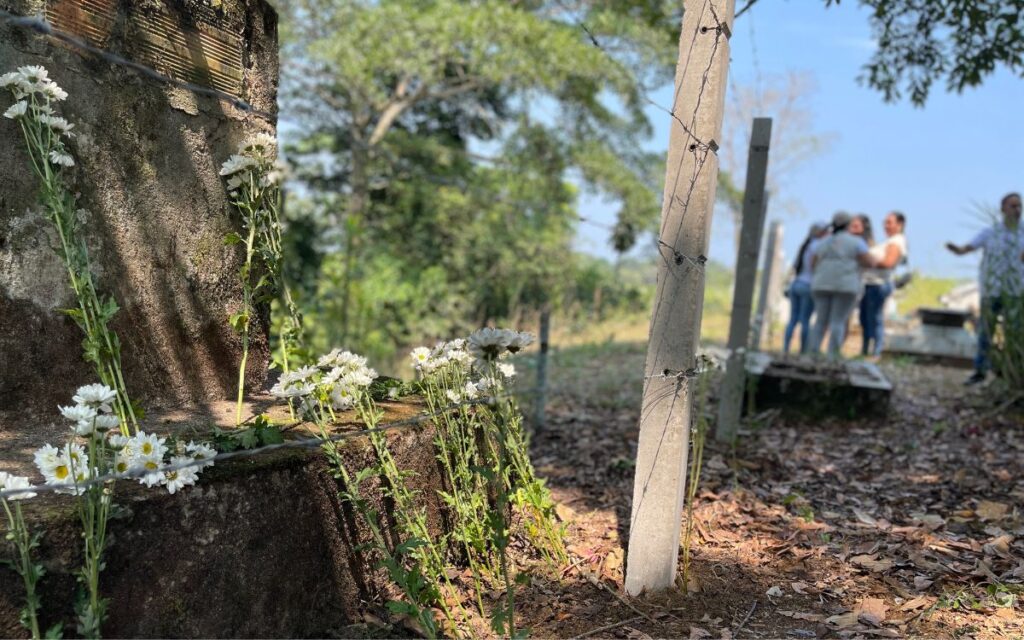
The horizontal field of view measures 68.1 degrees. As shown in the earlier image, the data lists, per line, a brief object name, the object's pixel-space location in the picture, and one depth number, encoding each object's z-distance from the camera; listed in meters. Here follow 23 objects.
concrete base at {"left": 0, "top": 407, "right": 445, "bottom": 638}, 1.82
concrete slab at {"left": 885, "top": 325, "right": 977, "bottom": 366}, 9.92
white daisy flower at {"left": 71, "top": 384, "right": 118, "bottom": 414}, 1.83
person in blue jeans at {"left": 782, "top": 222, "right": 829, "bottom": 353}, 8.98
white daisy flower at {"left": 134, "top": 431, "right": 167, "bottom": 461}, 1.97
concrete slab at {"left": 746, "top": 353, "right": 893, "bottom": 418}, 5.78
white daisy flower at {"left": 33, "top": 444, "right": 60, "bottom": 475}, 1.84
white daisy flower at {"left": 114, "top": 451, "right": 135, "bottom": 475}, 1.92
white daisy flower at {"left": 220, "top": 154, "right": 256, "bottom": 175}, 2.75
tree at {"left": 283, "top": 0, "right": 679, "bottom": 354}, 10.16
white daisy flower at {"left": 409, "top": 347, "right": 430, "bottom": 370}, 2.69
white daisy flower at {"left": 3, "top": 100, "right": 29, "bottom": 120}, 2.04
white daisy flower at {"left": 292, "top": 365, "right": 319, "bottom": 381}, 2.32
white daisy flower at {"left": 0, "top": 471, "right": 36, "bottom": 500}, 1.75
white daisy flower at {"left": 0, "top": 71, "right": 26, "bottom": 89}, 2.05
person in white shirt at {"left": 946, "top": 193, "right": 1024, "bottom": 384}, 6.01
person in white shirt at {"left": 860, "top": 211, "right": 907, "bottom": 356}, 8.39
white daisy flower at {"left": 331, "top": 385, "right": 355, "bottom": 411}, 2.49
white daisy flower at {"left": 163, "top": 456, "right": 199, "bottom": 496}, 1.96
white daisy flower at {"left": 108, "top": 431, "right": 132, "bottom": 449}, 1.92
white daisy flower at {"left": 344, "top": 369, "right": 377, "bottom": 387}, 2.41
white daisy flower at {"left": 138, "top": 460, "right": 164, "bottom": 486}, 1.91
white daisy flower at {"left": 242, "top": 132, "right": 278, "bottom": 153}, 2.79
